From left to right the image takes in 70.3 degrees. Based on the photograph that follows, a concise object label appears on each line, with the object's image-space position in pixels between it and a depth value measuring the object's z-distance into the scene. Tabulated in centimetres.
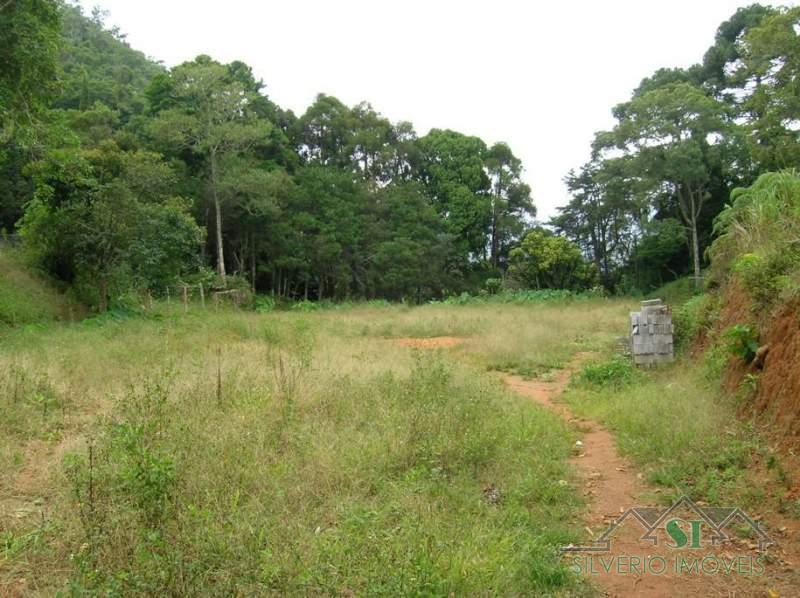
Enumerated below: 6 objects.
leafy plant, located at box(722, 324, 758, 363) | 609
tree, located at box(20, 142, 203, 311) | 1498
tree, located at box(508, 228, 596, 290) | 3356
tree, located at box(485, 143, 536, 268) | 3753
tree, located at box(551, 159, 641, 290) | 3509
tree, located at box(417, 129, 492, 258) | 3641
